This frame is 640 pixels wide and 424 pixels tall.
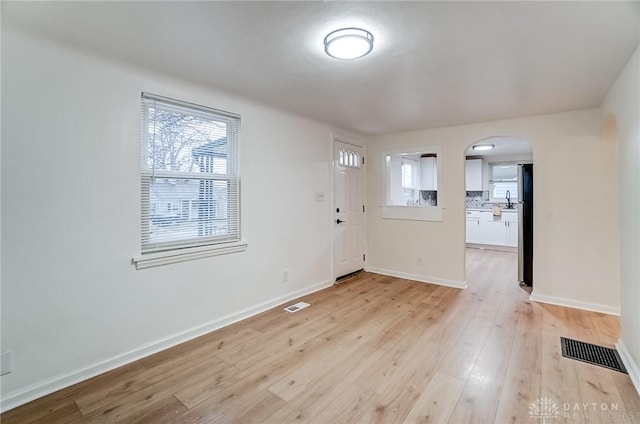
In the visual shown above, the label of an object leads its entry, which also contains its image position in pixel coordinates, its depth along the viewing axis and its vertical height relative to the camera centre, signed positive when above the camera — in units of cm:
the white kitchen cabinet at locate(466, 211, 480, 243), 732 -37
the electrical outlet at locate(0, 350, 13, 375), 180 -90
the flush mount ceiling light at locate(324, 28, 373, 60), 181 +106
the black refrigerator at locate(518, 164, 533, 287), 422 -12
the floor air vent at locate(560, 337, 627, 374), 226 -114
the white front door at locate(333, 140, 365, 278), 447 +3
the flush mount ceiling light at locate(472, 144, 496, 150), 616 +135
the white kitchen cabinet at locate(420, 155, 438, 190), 741 +97
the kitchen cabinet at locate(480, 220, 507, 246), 693 -48
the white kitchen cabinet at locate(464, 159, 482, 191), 750 +95
